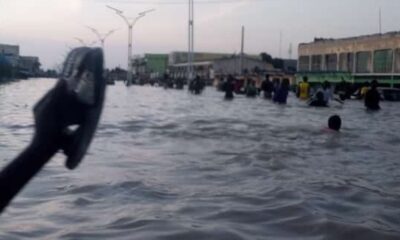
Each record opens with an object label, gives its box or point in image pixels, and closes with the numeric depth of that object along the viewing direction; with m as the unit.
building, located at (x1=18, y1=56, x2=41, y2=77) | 94.71
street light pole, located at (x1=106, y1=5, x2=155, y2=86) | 68.44
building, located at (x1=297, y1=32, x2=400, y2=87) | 46.22
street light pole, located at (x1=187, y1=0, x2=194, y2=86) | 56.38
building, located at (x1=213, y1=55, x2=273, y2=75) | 85.12
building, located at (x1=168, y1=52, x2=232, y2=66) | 108.68
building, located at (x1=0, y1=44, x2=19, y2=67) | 79.21
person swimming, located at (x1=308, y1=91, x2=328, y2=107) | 23.97
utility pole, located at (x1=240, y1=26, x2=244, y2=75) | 70.44
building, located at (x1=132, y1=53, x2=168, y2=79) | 115.88
